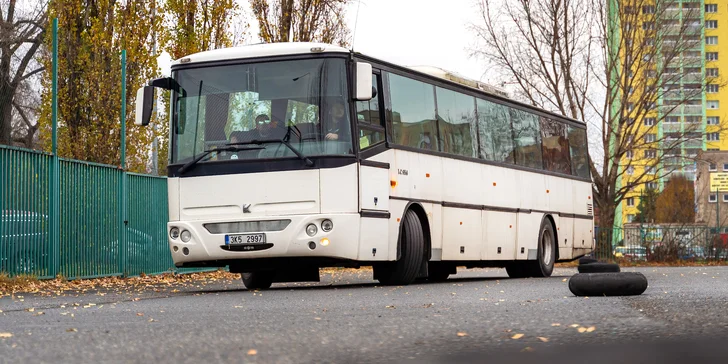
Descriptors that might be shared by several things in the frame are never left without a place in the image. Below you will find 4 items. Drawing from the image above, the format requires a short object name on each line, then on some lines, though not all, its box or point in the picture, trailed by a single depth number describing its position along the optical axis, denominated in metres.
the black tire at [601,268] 15.63
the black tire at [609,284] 11.42
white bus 15.30
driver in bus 15.47
